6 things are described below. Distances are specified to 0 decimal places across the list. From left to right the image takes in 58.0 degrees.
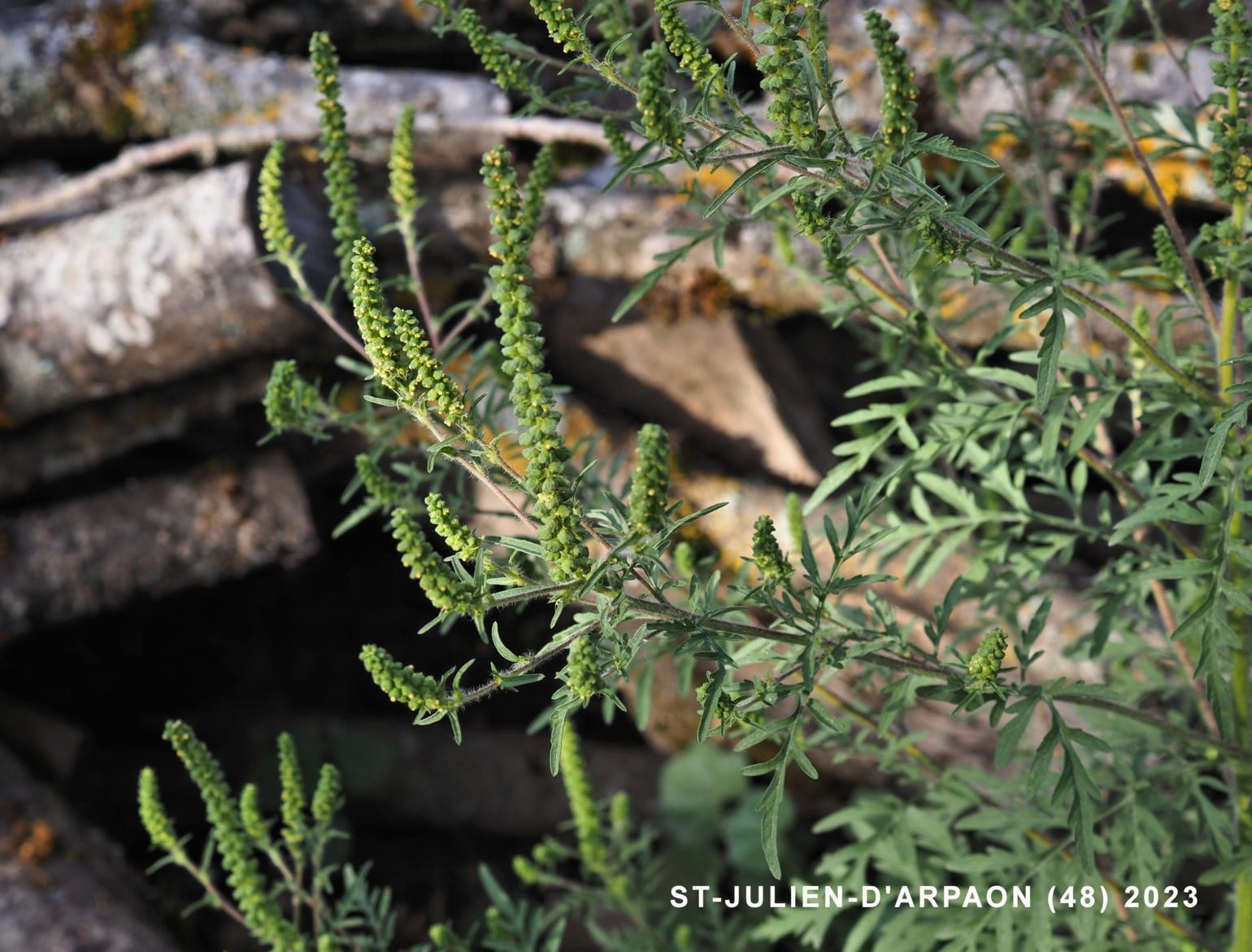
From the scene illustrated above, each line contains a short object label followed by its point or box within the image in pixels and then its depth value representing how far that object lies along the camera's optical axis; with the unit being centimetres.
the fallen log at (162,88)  416
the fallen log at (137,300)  355
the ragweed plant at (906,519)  150
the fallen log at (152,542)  394
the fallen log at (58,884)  329
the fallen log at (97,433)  394
